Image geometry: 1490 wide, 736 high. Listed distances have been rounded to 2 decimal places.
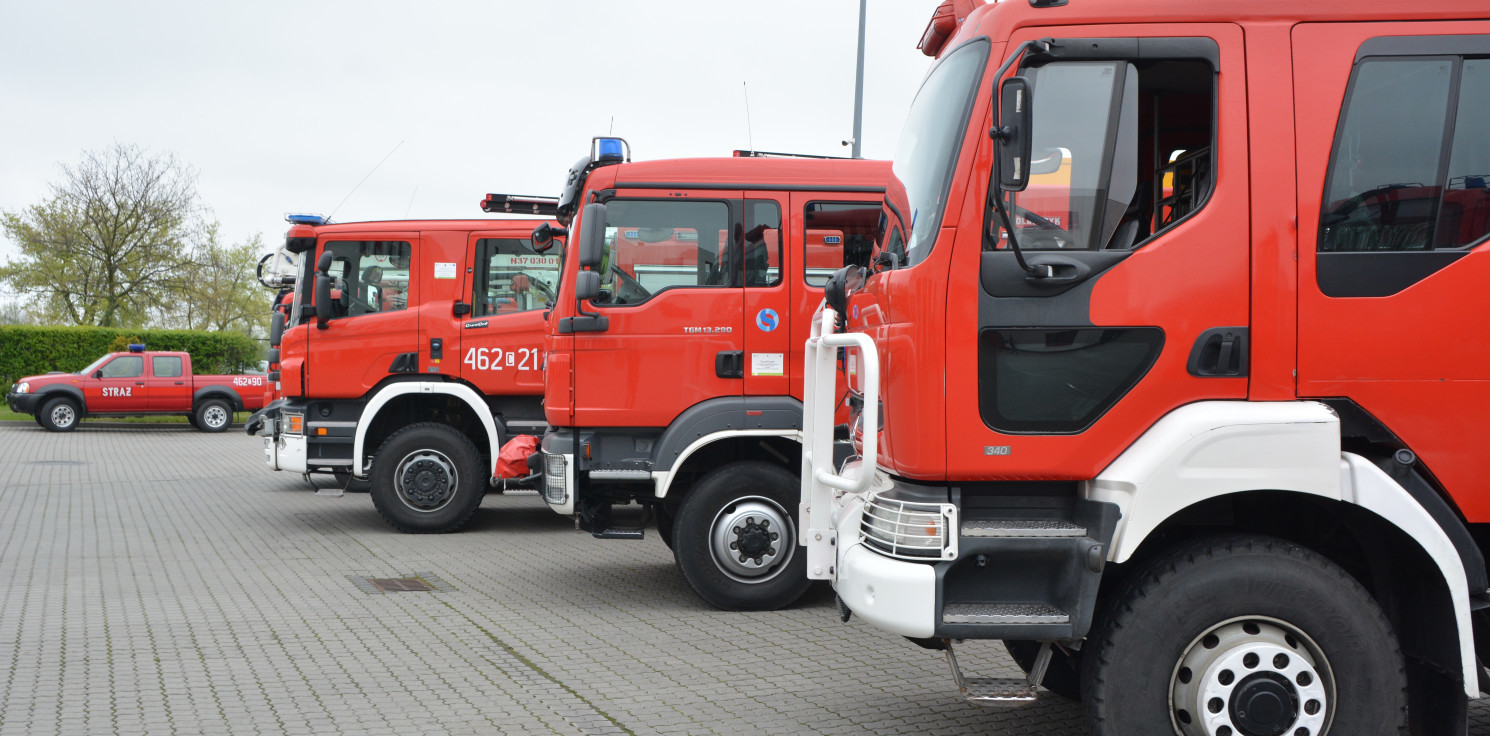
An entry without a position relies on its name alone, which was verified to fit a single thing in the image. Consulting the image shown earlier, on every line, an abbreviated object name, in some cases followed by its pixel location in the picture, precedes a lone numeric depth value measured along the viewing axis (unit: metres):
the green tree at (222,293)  41.72
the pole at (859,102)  15.95
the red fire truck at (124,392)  25.86
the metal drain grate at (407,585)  8.47
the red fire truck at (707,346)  7.53
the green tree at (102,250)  39.19
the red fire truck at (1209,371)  3.81
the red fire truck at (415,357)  11.04
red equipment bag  8.87
